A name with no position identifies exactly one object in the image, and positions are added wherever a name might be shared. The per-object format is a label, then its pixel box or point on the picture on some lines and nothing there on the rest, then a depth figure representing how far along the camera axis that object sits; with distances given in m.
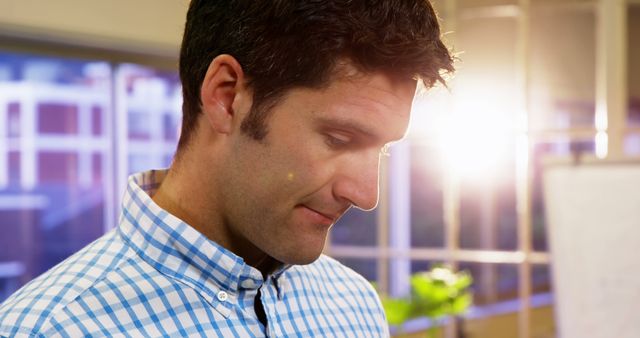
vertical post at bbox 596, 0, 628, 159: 3.57
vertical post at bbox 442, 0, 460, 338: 4.09
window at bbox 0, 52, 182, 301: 4.41
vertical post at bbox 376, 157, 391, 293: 4.36
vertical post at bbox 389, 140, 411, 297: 4.32
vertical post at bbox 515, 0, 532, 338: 3.81
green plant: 3.73
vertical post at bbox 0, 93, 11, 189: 4.04
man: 0.88
